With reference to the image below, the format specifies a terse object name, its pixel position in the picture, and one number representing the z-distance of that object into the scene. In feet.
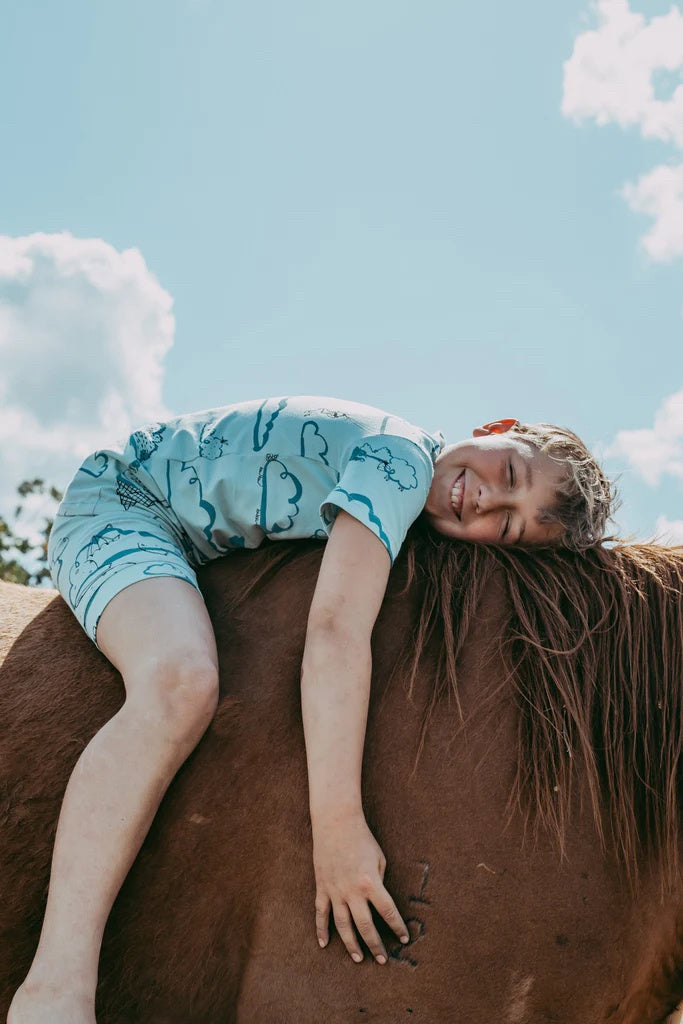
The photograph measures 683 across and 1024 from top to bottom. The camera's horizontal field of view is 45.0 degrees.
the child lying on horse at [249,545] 4.99
